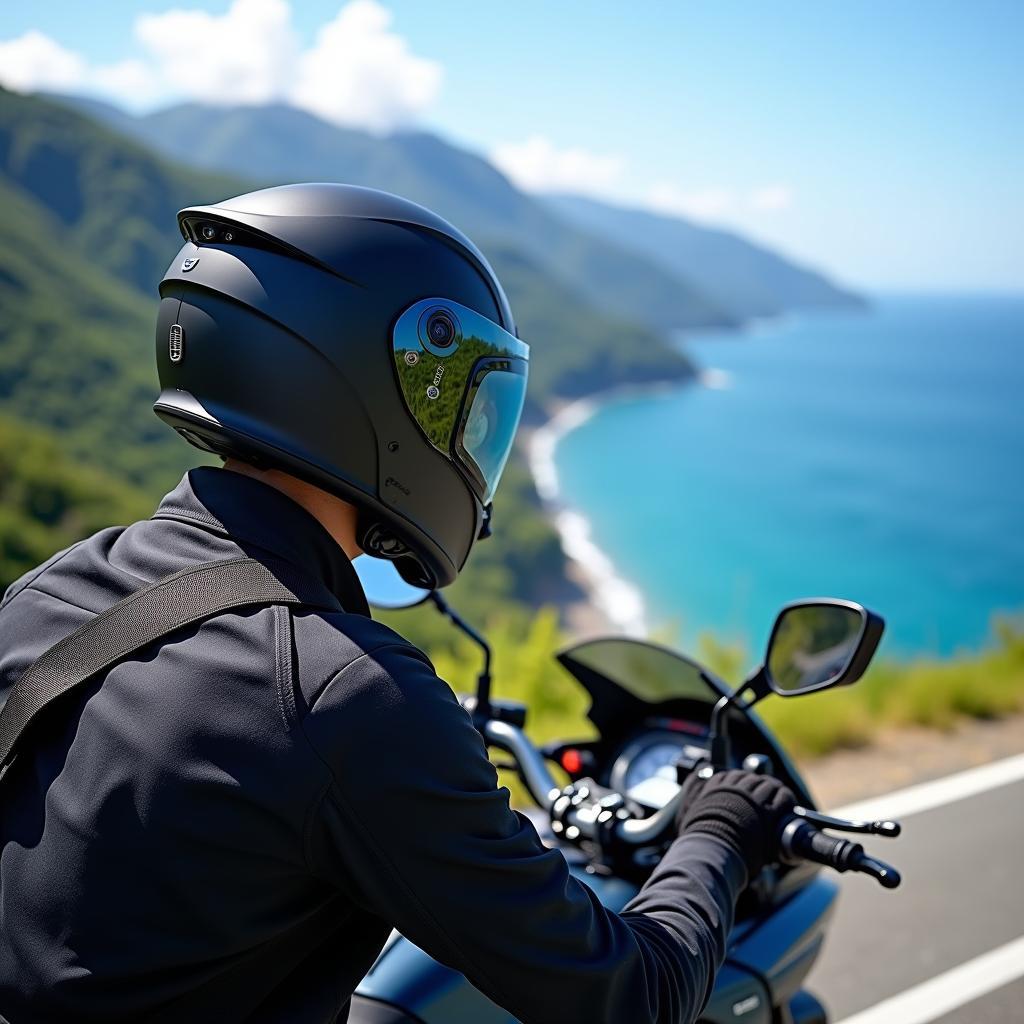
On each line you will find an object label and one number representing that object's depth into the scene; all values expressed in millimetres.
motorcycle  1780
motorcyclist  1229
